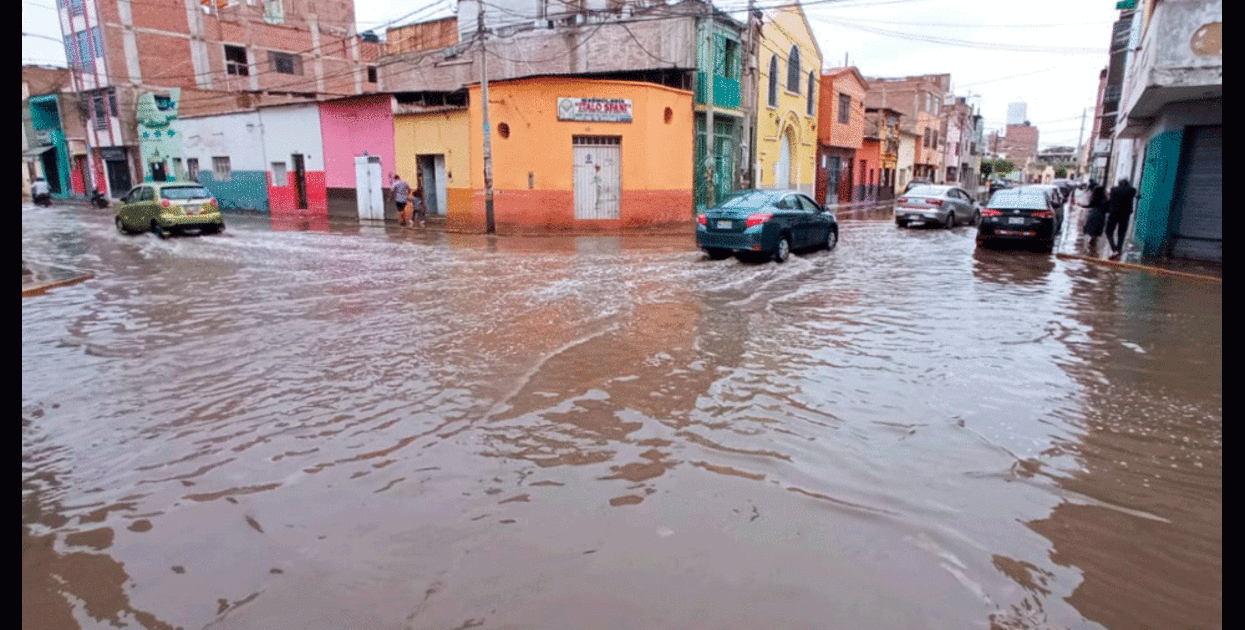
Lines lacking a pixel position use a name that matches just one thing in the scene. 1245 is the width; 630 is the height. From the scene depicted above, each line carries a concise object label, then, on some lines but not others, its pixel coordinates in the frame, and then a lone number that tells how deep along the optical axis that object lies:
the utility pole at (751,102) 27.34
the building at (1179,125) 12.01
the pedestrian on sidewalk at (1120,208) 15.63
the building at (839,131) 37.22
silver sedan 23.86
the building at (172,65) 37.19
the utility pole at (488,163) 20.77
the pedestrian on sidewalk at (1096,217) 17.91
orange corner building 23.03
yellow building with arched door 29.81
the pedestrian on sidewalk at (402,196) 25.14
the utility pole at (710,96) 25.28
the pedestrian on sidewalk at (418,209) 24.73
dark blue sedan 14.11
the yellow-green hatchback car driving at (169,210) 20.45
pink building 27.75
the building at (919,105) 53.34
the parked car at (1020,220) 16.52
